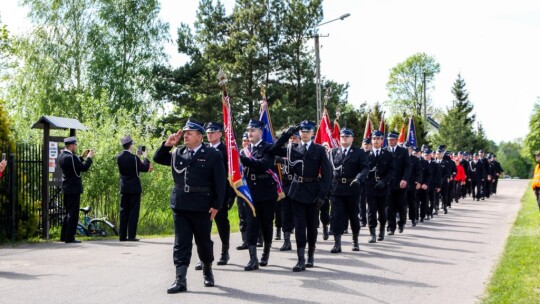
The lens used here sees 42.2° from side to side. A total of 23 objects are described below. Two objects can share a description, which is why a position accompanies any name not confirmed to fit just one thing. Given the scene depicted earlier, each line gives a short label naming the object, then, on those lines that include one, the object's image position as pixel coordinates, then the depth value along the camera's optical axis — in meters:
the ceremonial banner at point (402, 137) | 22.81
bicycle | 16.02
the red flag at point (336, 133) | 19.14
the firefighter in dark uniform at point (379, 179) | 14.04
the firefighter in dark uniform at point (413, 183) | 17.66
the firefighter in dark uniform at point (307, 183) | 10.14
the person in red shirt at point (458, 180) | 30.47
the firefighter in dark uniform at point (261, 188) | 10.16
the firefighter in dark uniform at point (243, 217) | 12.52
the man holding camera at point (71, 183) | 13.68
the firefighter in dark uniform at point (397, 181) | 15.34
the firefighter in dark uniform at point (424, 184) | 19.38
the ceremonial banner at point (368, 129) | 19.40
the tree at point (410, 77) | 96.94
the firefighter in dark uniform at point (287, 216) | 12.34
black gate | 13.50
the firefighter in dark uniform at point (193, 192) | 8.18
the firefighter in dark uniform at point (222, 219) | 9.90
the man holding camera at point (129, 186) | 14.20
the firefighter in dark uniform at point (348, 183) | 12.23
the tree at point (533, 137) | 93.62
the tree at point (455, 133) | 67.75
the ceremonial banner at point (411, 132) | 23.58
